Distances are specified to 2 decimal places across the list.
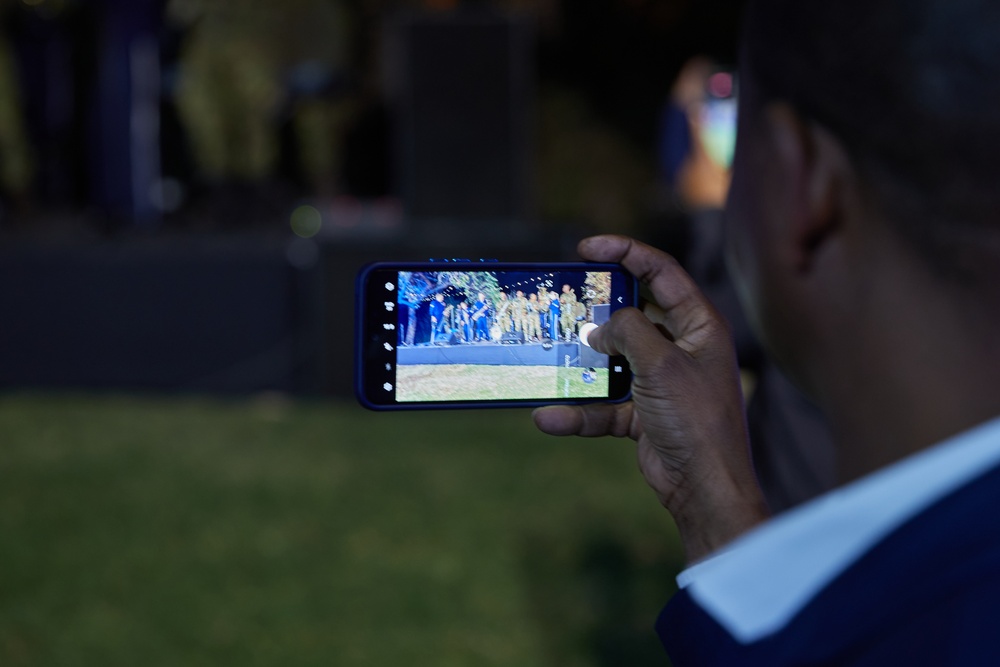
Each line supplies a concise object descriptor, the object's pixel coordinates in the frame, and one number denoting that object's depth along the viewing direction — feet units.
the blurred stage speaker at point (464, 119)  18.98
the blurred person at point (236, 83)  25.14
